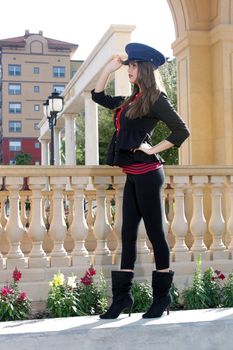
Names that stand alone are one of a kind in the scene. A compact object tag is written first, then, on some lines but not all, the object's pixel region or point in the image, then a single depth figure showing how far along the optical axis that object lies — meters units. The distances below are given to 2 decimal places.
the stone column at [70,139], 26.23
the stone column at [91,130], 20.45
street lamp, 14.98
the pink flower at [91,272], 3.99
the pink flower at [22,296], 3.77
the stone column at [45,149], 38.32
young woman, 3.50
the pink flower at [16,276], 3.86
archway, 6.88
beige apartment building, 85.56
